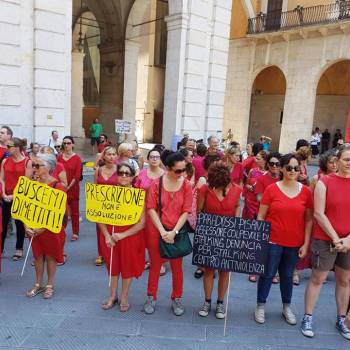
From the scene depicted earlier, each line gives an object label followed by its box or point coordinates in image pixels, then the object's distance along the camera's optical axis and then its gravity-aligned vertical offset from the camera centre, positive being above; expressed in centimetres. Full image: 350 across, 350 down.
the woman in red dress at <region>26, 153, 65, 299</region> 402 -148
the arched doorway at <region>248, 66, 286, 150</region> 2597 +137
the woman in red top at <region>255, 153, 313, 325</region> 369 -94
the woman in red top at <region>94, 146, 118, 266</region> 499 -78
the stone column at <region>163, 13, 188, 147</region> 1253 +152
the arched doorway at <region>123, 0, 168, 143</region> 2586 +272
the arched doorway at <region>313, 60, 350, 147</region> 2369 +194
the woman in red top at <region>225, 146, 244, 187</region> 590 -67
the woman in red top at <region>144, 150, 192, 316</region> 379 -101
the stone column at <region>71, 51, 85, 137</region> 2285 +94
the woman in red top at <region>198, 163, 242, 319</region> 388 -88
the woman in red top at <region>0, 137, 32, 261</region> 521 -90
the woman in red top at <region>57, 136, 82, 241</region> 619 -107
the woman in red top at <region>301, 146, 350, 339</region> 350 -105
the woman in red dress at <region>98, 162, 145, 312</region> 390 -144
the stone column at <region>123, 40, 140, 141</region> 1881 +163
